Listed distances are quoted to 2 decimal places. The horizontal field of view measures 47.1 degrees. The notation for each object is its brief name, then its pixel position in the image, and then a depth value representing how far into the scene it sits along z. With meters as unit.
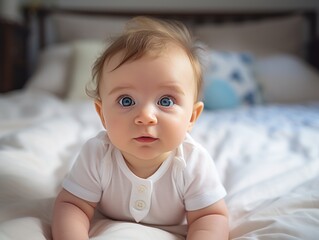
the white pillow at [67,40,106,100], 1.78
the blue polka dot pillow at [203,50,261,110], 1.70
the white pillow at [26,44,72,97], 1.87
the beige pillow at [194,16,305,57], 2.18
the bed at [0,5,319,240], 0.57
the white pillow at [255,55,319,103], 1.90
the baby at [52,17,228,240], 0.54
